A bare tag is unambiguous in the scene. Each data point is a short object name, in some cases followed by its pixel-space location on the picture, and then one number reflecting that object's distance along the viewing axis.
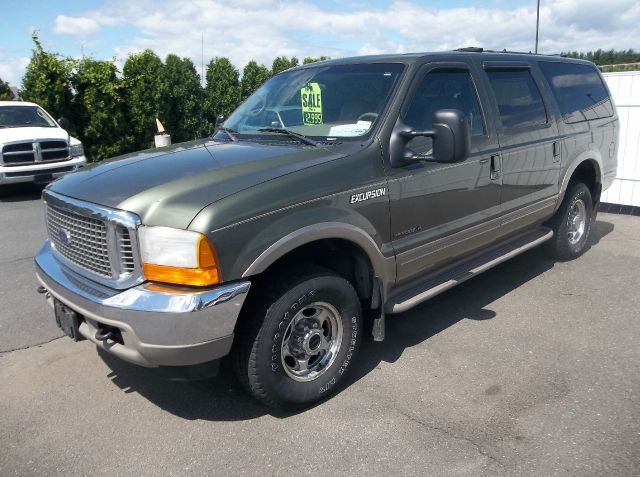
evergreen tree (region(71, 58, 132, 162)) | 12.94
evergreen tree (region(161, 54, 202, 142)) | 14.88
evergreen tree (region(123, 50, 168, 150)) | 13.61
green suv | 2.64
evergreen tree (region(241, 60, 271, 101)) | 16.59
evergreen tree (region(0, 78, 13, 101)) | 20.83
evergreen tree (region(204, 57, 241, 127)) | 16.09
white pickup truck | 9.89
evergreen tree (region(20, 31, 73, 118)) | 12.32
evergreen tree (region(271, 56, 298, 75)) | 17.59
